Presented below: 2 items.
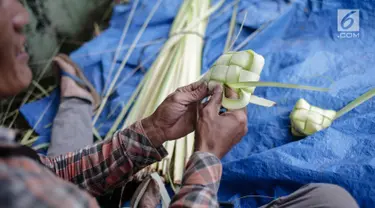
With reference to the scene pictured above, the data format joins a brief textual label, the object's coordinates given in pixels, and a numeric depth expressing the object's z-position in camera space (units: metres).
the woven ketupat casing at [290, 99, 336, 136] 1.30
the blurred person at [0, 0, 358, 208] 0.52
